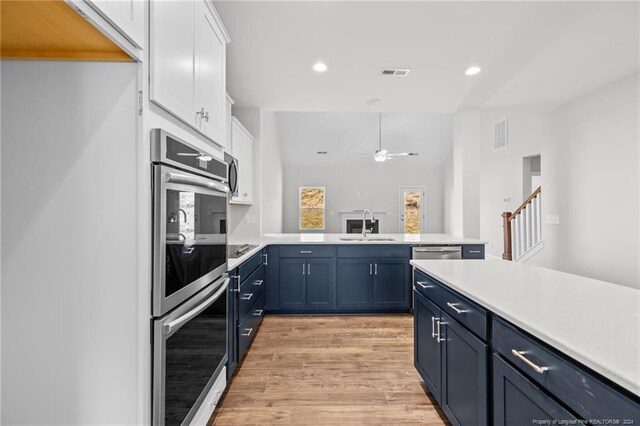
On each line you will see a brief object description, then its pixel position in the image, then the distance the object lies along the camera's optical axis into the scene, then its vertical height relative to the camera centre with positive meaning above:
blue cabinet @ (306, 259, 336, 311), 3.77 -0.78
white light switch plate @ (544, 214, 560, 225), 4.73 -0.04
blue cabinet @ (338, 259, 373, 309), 3.77 -0.84
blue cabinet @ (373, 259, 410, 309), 3.76 -0.79
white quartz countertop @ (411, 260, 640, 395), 0.79 -0.33
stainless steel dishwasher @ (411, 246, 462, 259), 3.75 -0.42
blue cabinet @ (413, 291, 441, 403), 1.82 -0.79
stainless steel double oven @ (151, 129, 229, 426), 1.12 -0.26
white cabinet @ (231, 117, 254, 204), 3.43 +0.69
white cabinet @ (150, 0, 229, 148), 1.18 +0.69
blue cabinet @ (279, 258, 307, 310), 3.75 -0.80
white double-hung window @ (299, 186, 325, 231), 8.70 +0.24
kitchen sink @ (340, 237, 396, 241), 4.12 -0.29
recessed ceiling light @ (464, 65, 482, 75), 3.13 +1.46
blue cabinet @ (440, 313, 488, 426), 1.32 -0.73
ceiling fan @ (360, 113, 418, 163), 6.00 +1.17
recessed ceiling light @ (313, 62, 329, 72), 3.04 +1.45
